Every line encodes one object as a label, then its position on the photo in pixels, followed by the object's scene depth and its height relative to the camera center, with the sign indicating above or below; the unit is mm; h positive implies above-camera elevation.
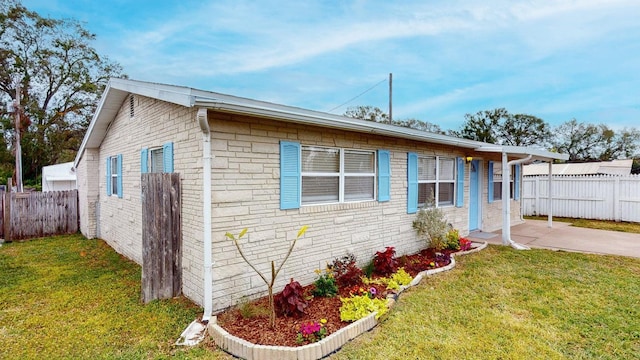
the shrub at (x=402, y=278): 5129 -1735
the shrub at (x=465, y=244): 7352 -1686
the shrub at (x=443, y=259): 6305 -1761
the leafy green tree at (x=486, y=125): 30328 +5026
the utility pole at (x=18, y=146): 14164 +1358
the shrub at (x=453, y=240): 7324 -1562
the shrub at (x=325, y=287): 4633 -1692
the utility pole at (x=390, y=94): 19953 +5223
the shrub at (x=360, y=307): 3842 -1721
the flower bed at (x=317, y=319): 3258 -1785
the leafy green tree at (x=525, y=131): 29719 +4258
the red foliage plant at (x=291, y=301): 3887 -1603
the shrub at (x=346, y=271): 4957 -1591
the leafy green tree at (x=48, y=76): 19672 +6815
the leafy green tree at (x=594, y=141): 29125 +3207
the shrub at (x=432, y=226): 6852 -1132
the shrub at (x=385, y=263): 5551 -1599
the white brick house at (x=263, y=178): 4113 -47
